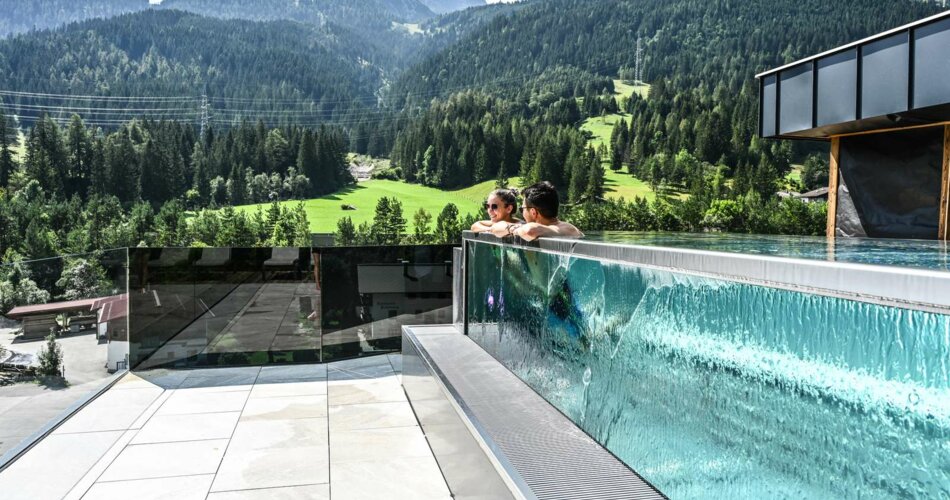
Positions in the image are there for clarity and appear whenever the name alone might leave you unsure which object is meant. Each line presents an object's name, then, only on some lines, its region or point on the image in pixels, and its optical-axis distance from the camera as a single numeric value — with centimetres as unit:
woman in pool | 530
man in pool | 395
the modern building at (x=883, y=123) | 921
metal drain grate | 210
